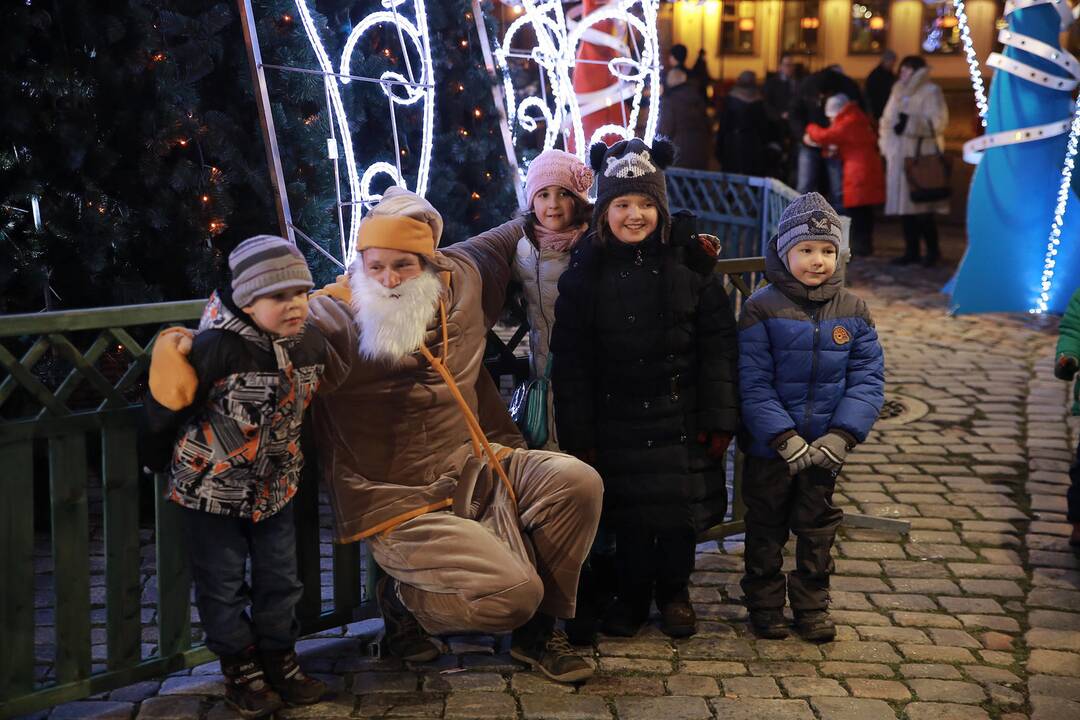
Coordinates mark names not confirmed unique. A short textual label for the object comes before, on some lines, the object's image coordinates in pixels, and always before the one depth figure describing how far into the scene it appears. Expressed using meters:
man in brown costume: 4.28
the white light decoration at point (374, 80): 6.23
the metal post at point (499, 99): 8.02
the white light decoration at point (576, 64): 8.26
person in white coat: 13.50
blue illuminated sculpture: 10.62
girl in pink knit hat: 4.86
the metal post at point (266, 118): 5.84
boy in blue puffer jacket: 4.72
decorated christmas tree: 5.98
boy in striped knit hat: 3.85
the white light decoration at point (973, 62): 10.49
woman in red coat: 13.91
